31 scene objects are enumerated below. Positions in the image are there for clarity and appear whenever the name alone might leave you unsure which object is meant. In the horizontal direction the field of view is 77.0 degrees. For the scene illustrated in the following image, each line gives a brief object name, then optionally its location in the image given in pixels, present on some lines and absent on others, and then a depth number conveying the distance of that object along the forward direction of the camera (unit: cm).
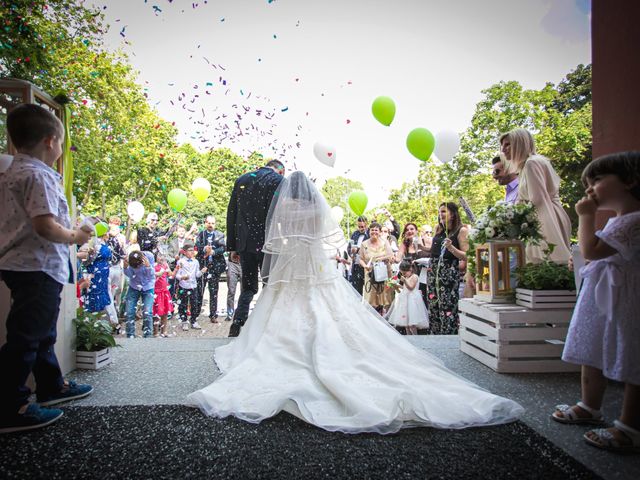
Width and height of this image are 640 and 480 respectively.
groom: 467
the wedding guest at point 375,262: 651
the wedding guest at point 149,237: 648
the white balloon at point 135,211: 825
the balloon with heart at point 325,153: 692
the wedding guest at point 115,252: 641
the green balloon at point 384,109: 595
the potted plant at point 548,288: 309
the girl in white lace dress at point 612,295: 192
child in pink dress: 638
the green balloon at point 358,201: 787
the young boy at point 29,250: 218
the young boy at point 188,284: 670
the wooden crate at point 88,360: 330
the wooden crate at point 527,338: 307
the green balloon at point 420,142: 588
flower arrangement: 335
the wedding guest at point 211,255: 729
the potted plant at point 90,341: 331
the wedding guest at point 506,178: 390
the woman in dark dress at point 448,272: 497
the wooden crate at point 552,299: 309
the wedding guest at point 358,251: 742
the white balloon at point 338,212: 974
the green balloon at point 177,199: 757
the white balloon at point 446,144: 629
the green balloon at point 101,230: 690
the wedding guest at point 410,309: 552
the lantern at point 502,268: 342
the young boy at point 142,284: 579
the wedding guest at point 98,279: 591
